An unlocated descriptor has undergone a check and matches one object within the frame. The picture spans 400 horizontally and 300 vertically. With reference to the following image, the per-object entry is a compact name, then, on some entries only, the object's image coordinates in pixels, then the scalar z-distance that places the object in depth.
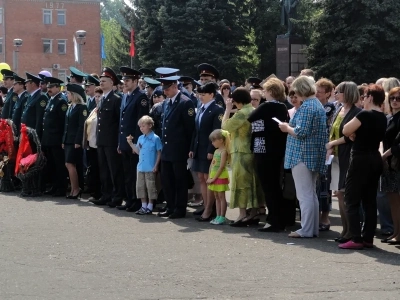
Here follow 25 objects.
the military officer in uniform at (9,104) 16.56
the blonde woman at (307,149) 9.96
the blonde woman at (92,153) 14.08
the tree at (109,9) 143.62
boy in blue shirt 12.50
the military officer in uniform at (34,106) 15.24
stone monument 34.50
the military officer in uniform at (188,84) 14.19
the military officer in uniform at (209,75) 12.80
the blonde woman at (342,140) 10.00
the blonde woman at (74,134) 14.33
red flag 45.12
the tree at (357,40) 36.84
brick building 80.56
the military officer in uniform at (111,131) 13.31
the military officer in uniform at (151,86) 14.23
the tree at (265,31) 49.69
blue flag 50.92
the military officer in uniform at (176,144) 12.09
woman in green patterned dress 11.12
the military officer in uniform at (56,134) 14.77
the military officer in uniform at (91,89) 15.39
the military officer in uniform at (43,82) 15.79
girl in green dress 11.40
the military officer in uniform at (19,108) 16.09
